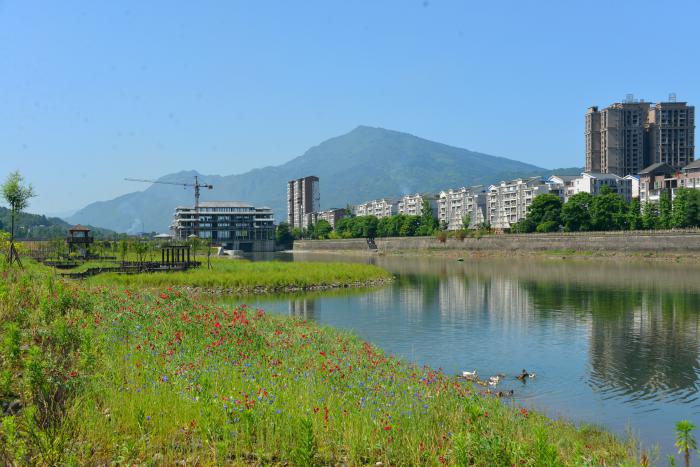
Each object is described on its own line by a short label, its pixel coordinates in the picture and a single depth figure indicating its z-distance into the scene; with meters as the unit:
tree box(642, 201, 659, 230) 129.88
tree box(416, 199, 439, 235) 189.77
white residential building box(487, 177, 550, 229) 194.39
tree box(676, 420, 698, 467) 9.16
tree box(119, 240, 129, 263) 79.31
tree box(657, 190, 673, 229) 126.56
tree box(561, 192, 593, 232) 135.91
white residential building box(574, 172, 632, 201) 184.75
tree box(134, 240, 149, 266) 77.81
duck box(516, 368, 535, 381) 23.10
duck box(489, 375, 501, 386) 22.11
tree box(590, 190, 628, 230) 133.25
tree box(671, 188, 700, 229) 118.81
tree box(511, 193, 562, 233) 145.25
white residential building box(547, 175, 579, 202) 194.60
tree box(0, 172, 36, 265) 62.84
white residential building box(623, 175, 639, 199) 190.00
